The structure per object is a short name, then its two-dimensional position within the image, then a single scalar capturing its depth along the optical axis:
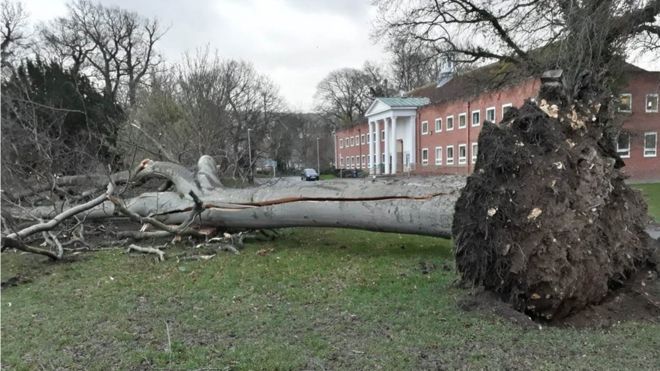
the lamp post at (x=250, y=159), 11.94
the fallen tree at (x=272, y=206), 6.59
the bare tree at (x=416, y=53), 19.77
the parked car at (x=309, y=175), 49.20
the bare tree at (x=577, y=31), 10.95
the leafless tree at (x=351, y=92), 68.00
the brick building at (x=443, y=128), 31.53
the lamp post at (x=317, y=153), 65.41
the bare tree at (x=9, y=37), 27.50
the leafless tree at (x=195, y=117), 13.62
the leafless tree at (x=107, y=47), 34.81
